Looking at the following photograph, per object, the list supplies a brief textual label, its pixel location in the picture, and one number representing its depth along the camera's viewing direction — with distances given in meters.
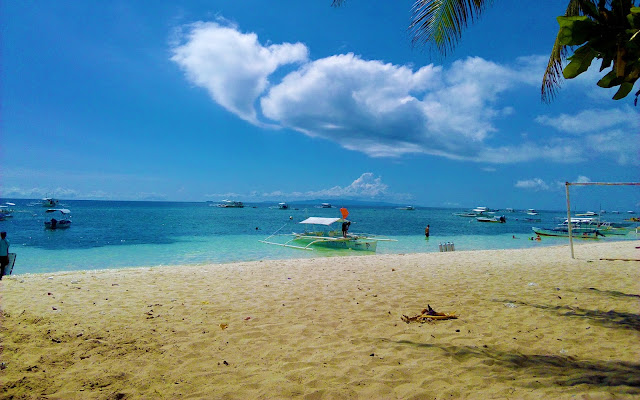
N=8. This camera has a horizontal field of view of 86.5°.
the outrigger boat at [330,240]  22.95
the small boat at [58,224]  39.97
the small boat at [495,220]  64.50
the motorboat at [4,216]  53.52
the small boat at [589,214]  95.94
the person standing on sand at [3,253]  9.92
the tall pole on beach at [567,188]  12.78
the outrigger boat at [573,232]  34.16
